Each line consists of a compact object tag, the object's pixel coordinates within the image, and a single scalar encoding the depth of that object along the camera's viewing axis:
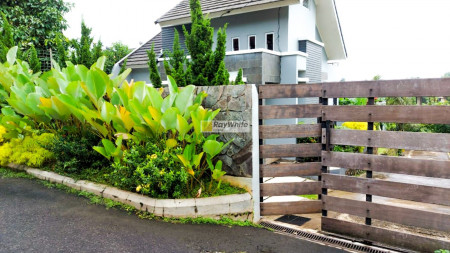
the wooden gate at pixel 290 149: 4.55
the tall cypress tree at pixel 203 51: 7.05
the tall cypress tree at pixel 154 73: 8.94
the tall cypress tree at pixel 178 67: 7.28
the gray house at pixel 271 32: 9.87
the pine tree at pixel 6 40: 9.68
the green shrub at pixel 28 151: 5.75
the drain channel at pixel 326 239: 3.96
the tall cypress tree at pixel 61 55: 9.89
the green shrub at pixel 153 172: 4.16
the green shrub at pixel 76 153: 5.23
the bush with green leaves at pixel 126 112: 4.29
